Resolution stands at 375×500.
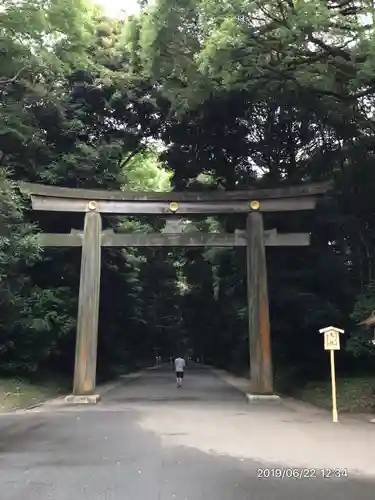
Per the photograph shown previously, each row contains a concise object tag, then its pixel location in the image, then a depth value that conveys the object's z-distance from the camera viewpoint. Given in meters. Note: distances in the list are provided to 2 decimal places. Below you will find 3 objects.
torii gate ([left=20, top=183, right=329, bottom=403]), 16.56
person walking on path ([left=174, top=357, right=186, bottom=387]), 23.61
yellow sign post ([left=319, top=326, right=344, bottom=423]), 12.54
